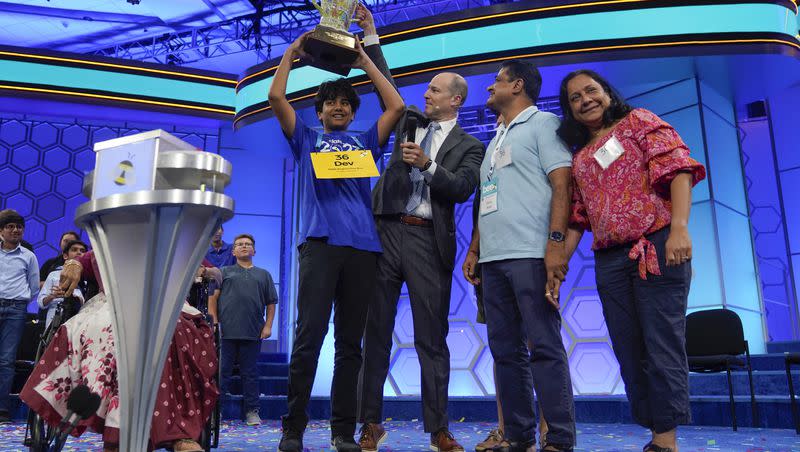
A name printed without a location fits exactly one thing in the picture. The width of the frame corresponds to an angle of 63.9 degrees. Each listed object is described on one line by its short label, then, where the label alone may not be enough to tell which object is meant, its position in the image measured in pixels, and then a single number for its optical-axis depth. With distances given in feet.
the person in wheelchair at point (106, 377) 6.44
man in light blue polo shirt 6.46
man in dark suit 7.74
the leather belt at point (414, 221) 8.16
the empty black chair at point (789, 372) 11.40
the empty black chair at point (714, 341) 12.76
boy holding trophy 7.25
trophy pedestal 4.26
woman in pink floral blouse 6.00
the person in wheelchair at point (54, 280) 14.01
